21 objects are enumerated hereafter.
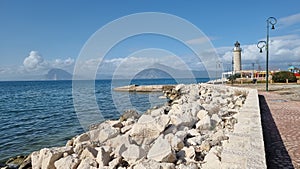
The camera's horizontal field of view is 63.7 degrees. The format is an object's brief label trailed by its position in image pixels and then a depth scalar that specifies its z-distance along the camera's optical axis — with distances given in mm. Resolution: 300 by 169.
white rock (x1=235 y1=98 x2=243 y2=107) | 7848
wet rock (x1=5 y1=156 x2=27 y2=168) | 5491
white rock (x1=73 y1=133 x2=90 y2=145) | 5365
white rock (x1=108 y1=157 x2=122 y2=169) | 3614
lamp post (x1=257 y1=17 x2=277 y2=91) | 15638
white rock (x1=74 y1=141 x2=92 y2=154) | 4519
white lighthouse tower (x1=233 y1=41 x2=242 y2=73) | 39697
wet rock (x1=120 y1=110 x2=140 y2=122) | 8094
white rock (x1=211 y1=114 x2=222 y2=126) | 5554
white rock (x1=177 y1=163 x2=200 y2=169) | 3068
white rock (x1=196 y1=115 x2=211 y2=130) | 5316
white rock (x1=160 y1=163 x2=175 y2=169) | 3115
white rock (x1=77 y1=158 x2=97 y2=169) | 3756
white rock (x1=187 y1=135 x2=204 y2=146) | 4255
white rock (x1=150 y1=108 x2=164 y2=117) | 7940
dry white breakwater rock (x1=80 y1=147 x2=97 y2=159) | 4188
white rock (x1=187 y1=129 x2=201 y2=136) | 4837
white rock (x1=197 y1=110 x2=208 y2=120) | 6245
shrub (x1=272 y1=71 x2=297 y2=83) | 26062
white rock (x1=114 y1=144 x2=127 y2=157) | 3858
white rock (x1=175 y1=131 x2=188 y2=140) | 4373
